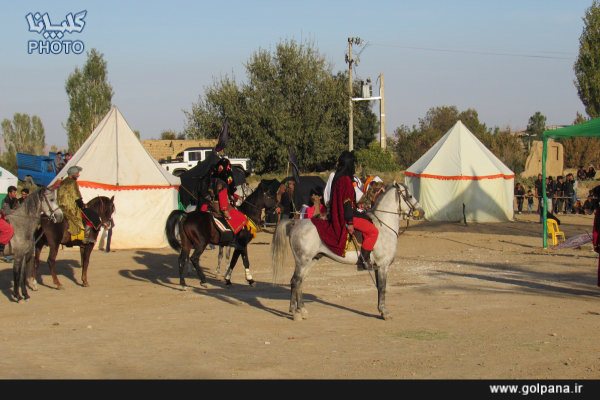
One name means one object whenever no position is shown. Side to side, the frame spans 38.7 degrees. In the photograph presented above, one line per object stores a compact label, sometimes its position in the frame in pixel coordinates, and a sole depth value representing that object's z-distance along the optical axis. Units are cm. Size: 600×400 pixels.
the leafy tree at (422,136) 6519
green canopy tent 1970
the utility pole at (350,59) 4262
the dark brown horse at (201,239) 1639
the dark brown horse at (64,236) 1619
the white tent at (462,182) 3353
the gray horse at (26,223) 1452
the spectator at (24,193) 2358
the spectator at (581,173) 4188
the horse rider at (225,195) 1633
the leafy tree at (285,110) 4984
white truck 4491
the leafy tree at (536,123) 8562
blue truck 3881
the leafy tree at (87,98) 5484
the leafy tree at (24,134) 6575
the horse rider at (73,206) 1656
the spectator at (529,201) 3753
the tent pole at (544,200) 2117
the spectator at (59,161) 3301
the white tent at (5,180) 2788
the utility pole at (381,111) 4764
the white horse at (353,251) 1233
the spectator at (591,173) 4078
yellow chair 2306
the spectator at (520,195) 3818
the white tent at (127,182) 2488
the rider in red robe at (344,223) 1212
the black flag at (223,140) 2054
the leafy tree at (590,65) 5406
